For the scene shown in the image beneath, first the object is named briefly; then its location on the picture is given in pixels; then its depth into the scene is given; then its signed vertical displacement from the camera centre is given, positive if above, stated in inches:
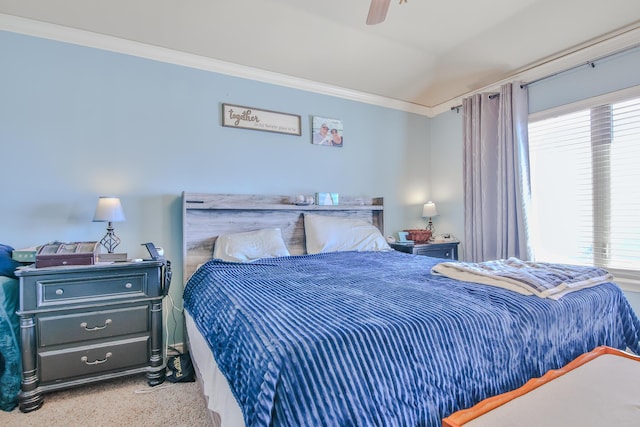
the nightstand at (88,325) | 71.6 -26.5
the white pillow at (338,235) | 118.5 -8.9
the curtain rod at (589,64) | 98.6 +50.2
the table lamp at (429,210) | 156.3 +0.6
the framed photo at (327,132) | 135.3 +35.8
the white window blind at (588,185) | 100.3 +8.4
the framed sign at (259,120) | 118.5 +37.4
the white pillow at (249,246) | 101.4 -10.6
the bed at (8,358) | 69.9 -31.4
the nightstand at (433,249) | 136.3 -16.8
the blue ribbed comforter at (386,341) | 32.8 -17.2
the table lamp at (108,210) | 87.8 +1.9
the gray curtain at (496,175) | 122.5 +14.6
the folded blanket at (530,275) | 56.8 -13.5
